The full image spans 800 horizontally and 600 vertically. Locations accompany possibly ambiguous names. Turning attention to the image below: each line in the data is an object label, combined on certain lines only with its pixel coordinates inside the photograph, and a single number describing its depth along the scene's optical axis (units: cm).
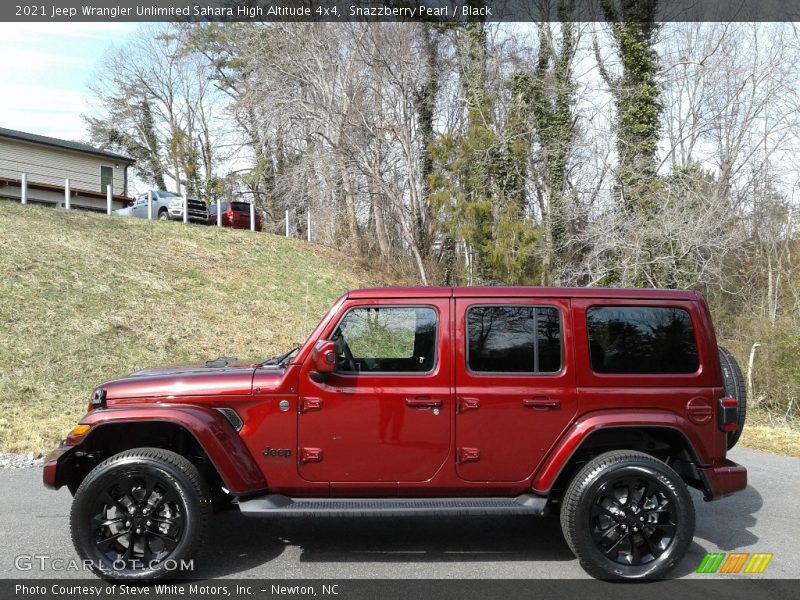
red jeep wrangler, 433
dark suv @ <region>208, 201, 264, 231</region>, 2956
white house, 2931
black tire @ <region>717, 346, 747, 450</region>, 479
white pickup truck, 2684
